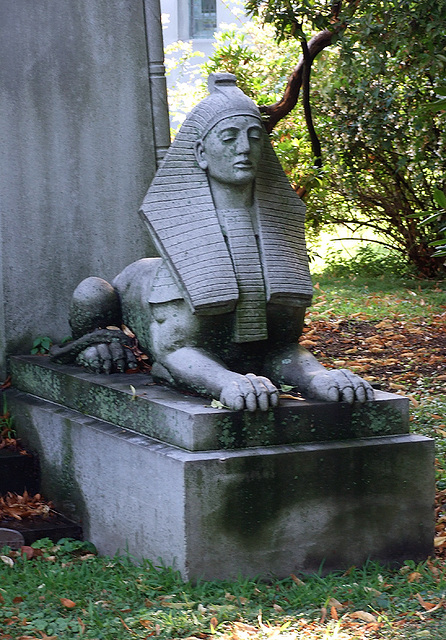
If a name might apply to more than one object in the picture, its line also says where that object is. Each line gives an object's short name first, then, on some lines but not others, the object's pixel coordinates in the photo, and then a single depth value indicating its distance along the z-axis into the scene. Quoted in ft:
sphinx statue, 14.66
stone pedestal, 13.34
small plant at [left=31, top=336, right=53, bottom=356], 19.70
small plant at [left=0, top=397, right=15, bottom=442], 18.65
